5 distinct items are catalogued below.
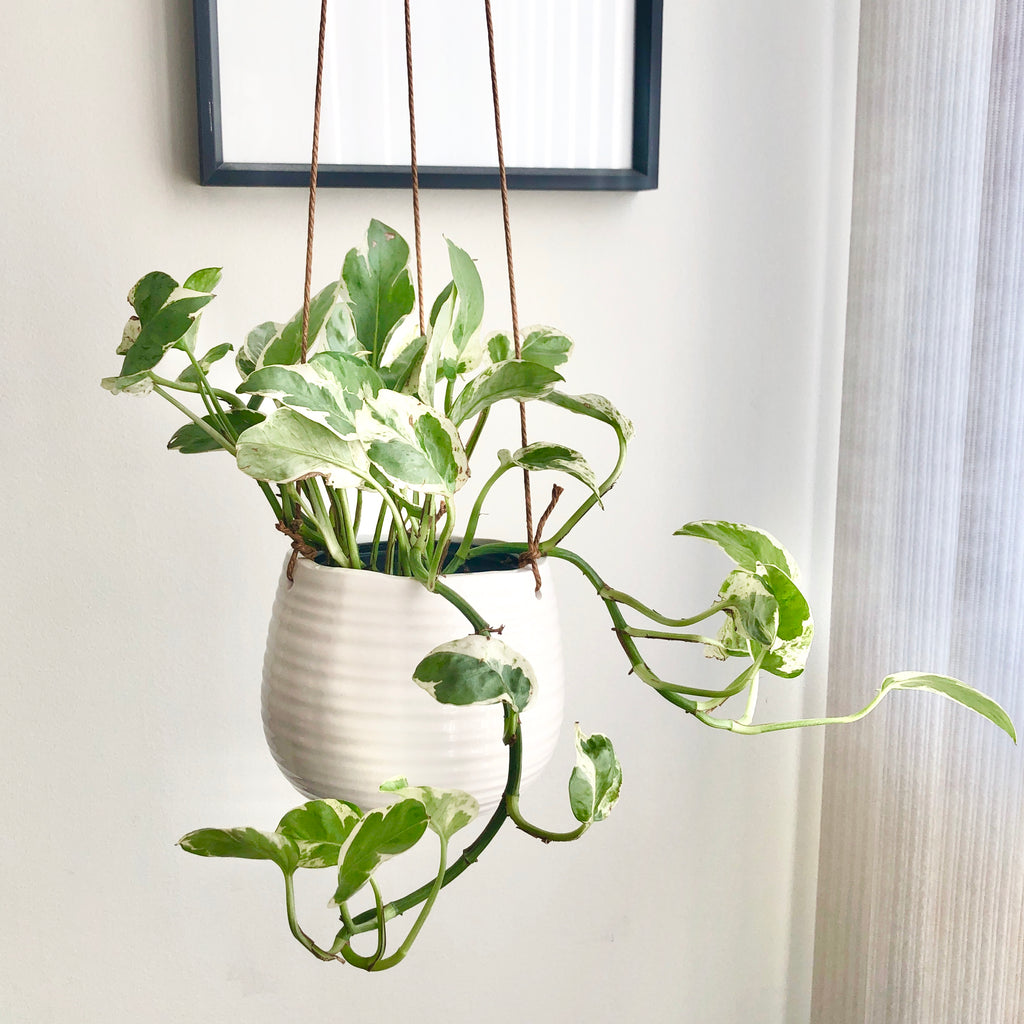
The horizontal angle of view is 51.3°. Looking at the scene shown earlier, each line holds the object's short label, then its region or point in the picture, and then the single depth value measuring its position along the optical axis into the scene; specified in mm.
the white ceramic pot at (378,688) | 572
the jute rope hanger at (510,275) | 603
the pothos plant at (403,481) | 500
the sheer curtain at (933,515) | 914
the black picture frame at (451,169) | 840
